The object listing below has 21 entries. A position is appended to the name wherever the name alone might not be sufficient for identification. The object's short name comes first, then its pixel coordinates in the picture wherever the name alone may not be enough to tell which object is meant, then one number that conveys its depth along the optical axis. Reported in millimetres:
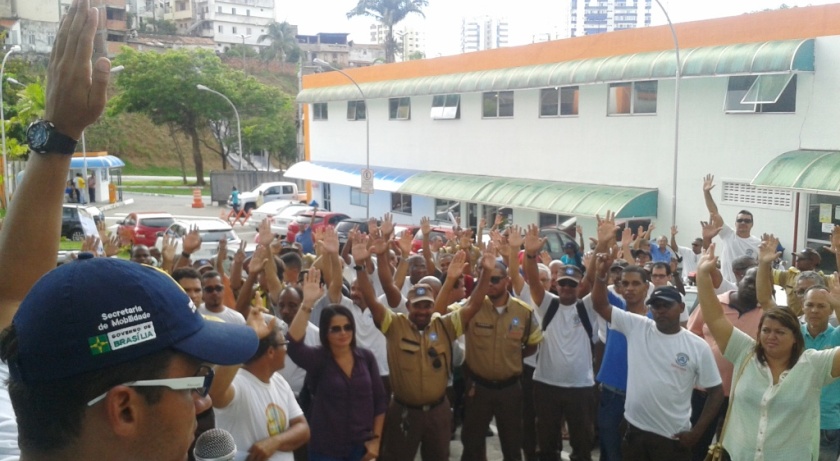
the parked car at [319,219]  24806
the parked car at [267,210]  32344
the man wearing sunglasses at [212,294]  5820
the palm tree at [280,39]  93500
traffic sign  22078
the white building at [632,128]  17141
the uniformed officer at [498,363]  6543
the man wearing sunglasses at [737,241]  10055
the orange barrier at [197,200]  41219
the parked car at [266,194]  38344
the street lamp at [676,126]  17719
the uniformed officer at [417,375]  6008
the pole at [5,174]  26216
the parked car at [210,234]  20562
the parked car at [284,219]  27297
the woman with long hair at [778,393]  4555
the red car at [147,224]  24438
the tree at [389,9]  70875
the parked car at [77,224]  24641
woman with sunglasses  5301
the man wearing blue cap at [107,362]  1466
